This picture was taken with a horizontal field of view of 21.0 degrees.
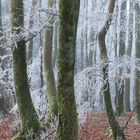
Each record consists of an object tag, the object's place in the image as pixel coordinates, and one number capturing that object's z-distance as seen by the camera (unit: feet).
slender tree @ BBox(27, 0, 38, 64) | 30.62
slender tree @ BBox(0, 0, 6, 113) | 51.93
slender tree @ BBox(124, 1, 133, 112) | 74.52
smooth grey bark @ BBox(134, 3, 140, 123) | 45.46
